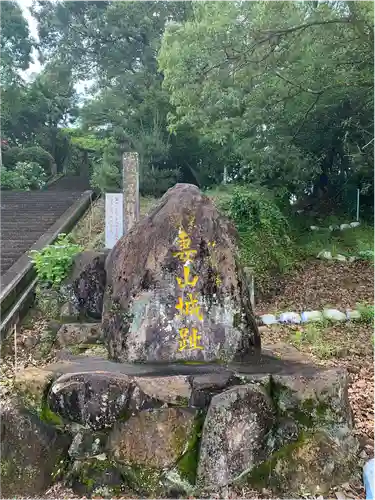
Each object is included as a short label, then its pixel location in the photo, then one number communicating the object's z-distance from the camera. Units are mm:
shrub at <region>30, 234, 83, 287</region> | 7664
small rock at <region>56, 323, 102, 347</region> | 4875
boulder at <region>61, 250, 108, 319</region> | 5207
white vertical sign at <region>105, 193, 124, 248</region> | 7957
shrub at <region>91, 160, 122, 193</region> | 14750
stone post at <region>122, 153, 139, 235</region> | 7876
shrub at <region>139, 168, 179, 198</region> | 14734
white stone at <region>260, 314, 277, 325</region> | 7754
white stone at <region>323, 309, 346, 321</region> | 7770
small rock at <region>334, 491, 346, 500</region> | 3141
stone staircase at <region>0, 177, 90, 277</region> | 10481
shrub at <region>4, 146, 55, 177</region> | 21641
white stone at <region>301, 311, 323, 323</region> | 7719
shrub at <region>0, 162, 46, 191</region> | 18406
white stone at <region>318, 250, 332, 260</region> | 11808
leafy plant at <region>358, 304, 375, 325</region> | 7653
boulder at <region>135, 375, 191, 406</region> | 3246
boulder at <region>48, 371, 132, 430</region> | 3229
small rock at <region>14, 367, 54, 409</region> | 3371
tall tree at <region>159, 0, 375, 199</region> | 9703
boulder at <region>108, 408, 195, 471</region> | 3205
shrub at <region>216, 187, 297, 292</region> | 10258
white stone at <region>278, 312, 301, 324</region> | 7754
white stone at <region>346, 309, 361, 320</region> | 7793
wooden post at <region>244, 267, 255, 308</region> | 8914
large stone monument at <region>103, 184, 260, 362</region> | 3697
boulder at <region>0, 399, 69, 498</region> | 3264
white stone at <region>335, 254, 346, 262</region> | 11641
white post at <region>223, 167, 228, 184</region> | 16406
